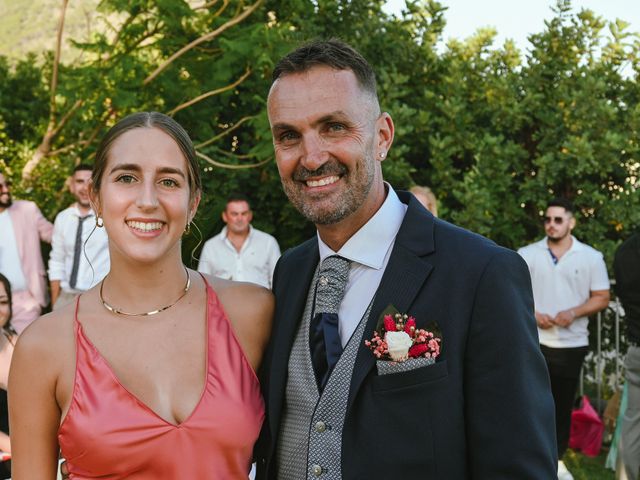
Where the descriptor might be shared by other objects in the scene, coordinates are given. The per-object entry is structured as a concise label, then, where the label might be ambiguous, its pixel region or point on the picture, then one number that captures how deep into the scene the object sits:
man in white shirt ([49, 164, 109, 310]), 6.92
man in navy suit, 2.18
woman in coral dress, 2.59
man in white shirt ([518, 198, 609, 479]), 6.76
